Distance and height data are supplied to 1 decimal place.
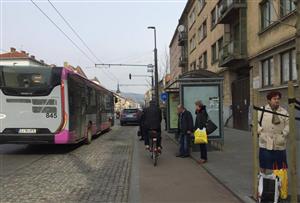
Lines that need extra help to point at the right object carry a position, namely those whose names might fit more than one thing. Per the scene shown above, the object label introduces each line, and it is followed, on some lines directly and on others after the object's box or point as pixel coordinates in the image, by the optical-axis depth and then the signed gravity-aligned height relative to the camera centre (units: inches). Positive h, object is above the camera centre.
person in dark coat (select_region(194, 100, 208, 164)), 283.9 -21.7
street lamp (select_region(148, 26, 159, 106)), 923.4 +119.7
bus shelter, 356.3 +8.3
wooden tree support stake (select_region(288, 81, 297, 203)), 140.8 -23.7
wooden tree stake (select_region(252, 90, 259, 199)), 158.8 -19.0
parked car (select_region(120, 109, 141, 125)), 920.4 -50.0
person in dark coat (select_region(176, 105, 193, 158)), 308.7 -32.9
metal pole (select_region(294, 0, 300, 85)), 137.3 +32.9
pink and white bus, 338.3 -3.4
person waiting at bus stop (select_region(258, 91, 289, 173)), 157.3 -19.4
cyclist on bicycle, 289.4 -20.4
